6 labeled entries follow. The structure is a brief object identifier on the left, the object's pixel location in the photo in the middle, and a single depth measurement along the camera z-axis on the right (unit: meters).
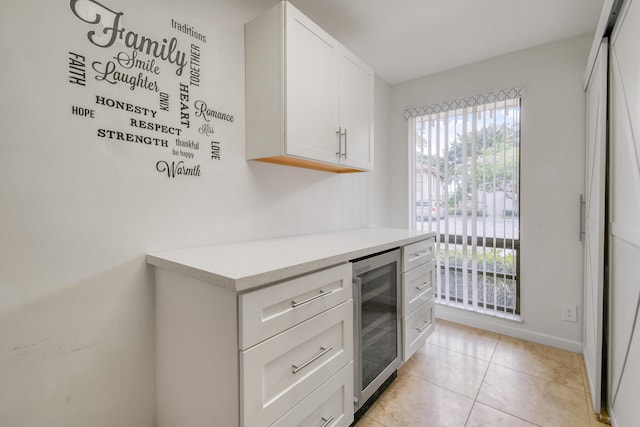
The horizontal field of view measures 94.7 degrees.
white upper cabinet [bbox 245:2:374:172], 1.51
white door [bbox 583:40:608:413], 1.58
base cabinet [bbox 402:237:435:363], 1.86
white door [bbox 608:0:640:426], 1.17
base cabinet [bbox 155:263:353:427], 0.93
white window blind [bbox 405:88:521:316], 2.49
